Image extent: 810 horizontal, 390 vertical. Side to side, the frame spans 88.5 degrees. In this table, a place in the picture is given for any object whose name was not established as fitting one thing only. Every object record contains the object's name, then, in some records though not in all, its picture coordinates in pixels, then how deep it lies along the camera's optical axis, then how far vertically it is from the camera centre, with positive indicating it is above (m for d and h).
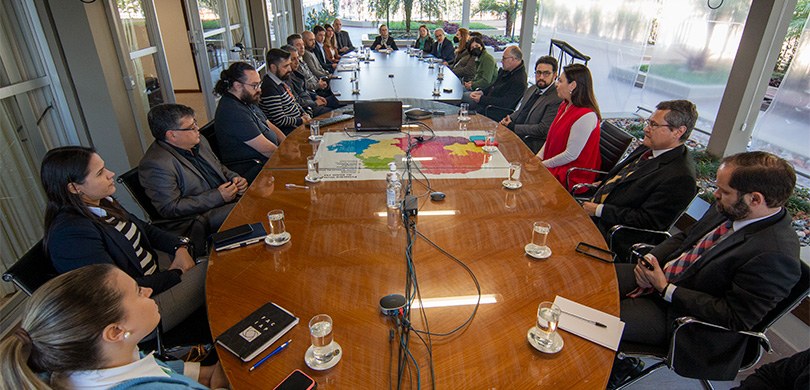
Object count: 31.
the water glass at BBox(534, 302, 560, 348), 1.18 -0.82
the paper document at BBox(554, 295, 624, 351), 1.21 -0.87
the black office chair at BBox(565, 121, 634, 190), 2.80 -0.86
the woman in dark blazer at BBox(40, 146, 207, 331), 1.55 -0.79
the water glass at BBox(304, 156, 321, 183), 2.26 -0.80
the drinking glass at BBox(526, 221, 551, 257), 1.60 -0.84
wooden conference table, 1.11 -0.86
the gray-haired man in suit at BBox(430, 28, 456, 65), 7.93 -0.65
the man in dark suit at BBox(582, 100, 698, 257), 2.09 -0.81
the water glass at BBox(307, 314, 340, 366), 1.11 -0.83
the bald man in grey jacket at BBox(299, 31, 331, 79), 6.05 -0.64
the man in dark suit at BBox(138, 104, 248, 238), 2.20 -0.83
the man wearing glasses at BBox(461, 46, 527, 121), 4.46 -0.78
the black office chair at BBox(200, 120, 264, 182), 3.00 -1.04
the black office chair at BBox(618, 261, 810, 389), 1.55 -1.18
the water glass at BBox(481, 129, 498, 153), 2.76 -0.82
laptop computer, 3.05 -0.71
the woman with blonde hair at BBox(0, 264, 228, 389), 0.90 -0.68
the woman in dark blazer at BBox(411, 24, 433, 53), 8.74 -0.60
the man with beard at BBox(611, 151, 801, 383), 1.44 -0.86
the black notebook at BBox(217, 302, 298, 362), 1.15 -0.85
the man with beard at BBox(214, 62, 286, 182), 2.92 -0.70
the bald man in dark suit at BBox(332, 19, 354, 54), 9.24 -0.59
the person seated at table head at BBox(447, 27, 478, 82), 6.48 -0.75
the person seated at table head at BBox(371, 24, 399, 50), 8.95 -0.62
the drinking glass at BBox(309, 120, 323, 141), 2.96 -0.78
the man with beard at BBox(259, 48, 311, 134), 3.68 -0.70
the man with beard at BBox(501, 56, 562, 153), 3.51 -0.76
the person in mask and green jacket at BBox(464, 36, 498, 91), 5.51 -0.76
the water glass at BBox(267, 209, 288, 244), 1.68 -0.82
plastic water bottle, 1.93 -0.78
